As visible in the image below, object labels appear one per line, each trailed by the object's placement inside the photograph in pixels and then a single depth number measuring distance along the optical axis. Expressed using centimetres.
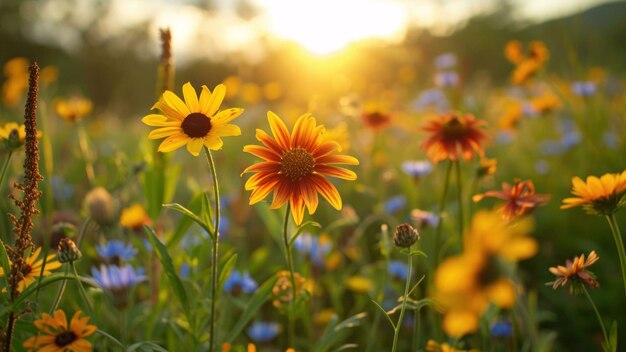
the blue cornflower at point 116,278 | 63
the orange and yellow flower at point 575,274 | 46
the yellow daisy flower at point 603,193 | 45
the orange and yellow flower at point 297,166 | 48
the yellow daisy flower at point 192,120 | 45
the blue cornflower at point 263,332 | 74
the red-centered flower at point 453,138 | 63
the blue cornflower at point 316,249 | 78
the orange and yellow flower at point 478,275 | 31
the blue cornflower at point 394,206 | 98
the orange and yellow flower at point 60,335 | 44
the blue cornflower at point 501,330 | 71
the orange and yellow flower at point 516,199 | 52
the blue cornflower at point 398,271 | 79
